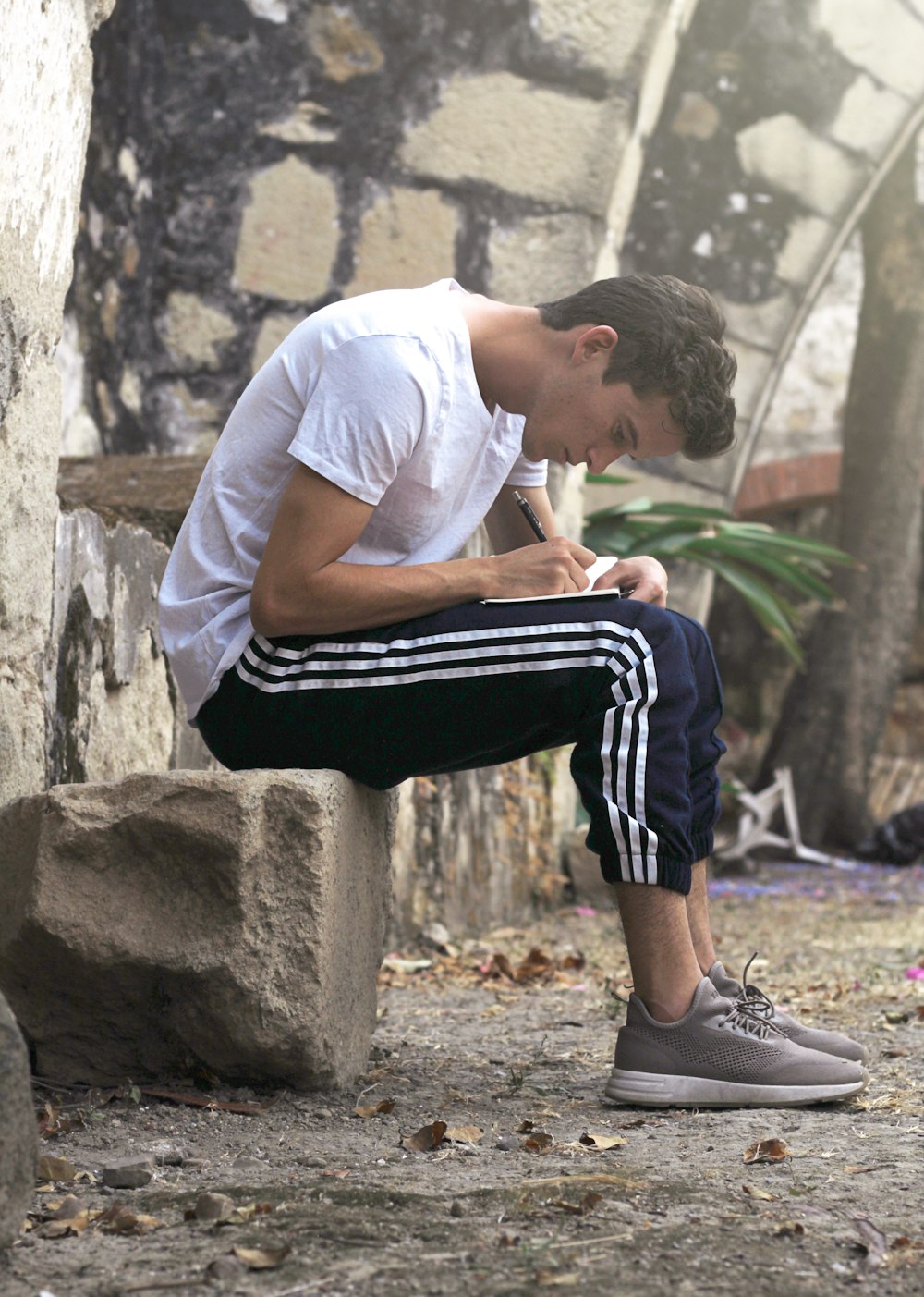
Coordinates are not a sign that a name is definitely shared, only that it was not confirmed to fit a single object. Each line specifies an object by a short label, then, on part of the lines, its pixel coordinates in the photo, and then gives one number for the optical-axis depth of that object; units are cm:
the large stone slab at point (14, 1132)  303
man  350
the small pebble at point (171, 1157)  331
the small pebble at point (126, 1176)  323
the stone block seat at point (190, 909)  343
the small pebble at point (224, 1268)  301
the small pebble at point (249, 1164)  329
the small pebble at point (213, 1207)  313
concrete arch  707
